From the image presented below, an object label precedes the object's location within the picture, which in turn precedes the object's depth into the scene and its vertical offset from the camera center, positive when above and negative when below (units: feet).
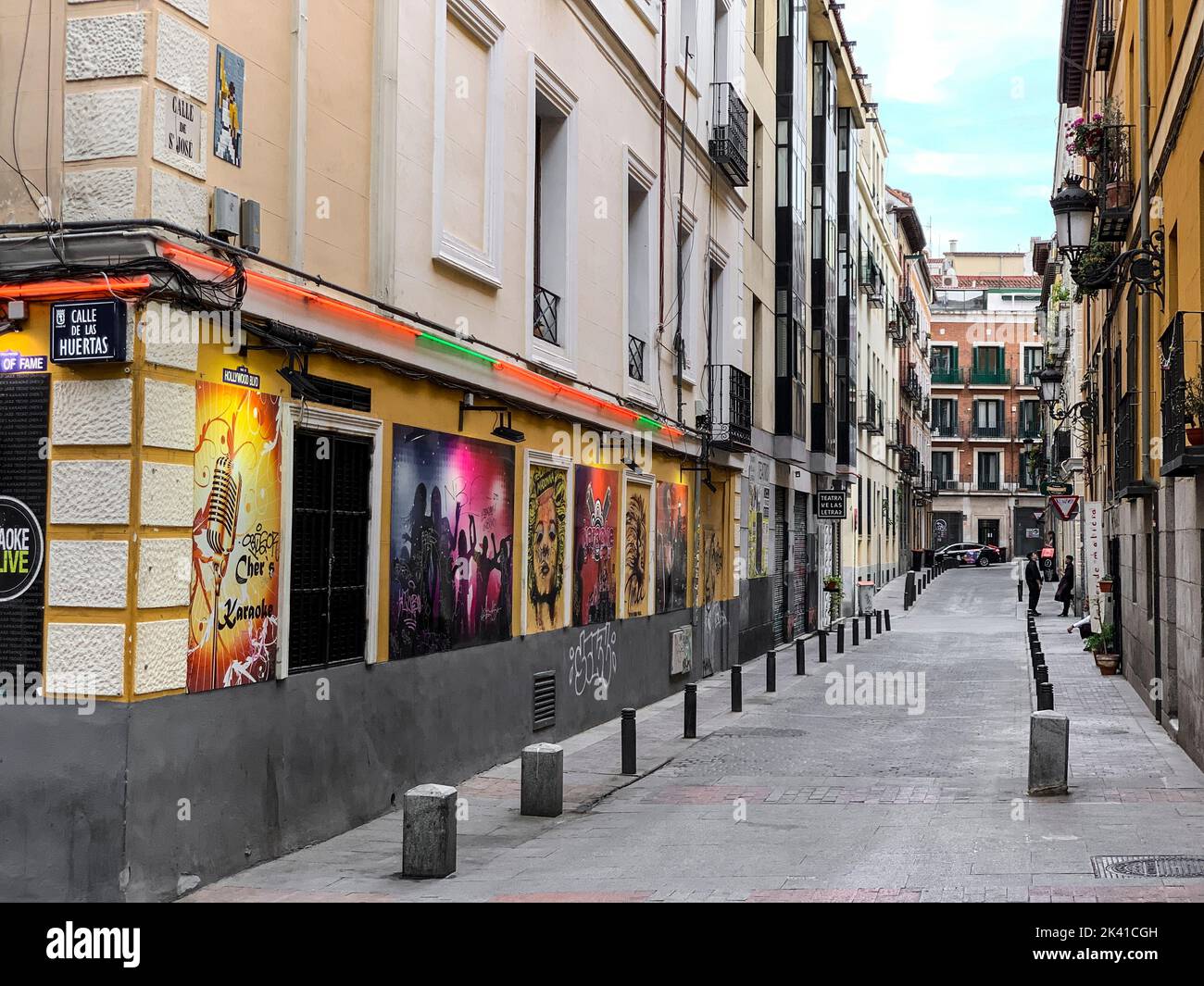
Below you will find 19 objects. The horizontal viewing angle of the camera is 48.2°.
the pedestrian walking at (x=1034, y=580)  114.14 -2.28
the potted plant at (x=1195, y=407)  36.60 +4.07
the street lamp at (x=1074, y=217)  52.03 +13.10
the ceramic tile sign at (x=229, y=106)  28.07 +9.38
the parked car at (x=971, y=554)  221.25 +0.07
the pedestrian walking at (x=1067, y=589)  119.65 -3.06
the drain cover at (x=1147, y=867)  27.45 -6.51
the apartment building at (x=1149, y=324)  40.78 +9.26
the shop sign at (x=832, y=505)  98.88 +3.53
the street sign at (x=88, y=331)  24.58 +4.02
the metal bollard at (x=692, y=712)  49.90 -5.94
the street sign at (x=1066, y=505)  97.50 +3.57
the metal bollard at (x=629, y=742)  41.73 -5.89
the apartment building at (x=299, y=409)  24.99 +3.40
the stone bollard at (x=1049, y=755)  37.58 -5.60
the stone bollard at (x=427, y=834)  27.94 -5.89
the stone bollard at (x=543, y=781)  35.14 -6.02
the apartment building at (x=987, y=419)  264.93 +26.82
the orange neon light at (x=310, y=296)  25.91 +5.76
